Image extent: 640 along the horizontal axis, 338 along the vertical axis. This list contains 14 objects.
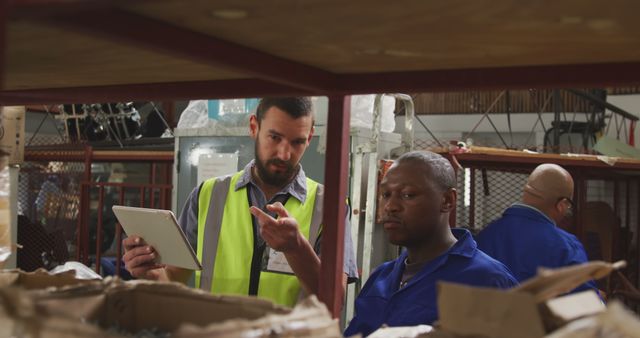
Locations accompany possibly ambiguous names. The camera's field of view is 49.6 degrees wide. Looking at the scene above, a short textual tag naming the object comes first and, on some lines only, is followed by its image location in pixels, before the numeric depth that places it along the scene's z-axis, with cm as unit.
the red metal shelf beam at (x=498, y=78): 129
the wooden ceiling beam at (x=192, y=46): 96
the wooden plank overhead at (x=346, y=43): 95
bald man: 368
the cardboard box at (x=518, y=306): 94
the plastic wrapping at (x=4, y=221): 184
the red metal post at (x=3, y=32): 91
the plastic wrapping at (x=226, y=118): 405
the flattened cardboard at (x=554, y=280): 95
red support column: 146
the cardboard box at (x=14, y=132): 398
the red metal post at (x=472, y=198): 473
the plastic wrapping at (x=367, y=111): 395
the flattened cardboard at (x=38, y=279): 127
